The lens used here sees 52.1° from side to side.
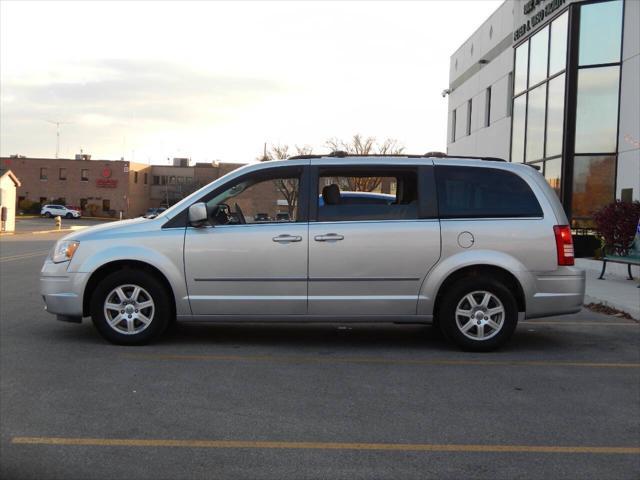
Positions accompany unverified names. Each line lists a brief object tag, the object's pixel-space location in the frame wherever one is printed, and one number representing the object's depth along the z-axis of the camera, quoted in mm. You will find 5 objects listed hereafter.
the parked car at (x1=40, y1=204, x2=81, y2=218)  69562
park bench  12906
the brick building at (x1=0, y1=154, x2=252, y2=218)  78438
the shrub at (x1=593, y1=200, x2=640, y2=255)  13648
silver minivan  6605
